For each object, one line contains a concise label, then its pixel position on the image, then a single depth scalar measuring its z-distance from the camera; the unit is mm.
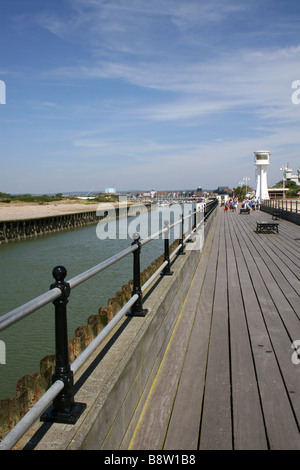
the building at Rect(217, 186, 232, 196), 122781
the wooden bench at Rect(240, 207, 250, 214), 26611
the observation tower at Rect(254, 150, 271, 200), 56406
